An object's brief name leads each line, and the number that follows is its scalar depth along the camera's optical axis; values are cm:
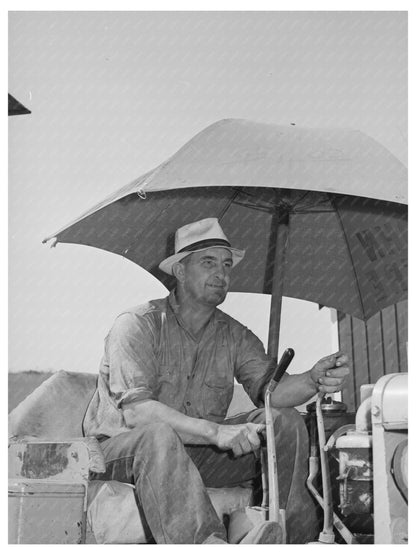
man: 241
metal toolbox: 234
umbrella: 292
